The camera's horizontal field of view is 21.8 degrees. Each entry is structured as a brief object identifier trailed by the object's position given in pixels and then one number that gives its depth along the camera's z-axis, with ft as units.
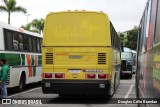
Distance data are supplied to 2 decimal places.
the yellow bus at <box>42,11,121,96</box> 48.03
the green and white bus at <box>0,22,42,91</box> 57.98
